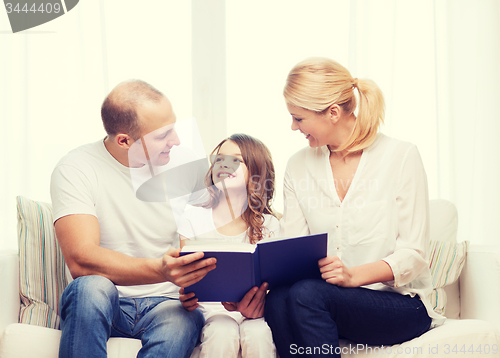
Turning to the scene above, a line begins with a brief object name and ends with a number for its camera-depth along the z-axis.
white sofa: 1.19
